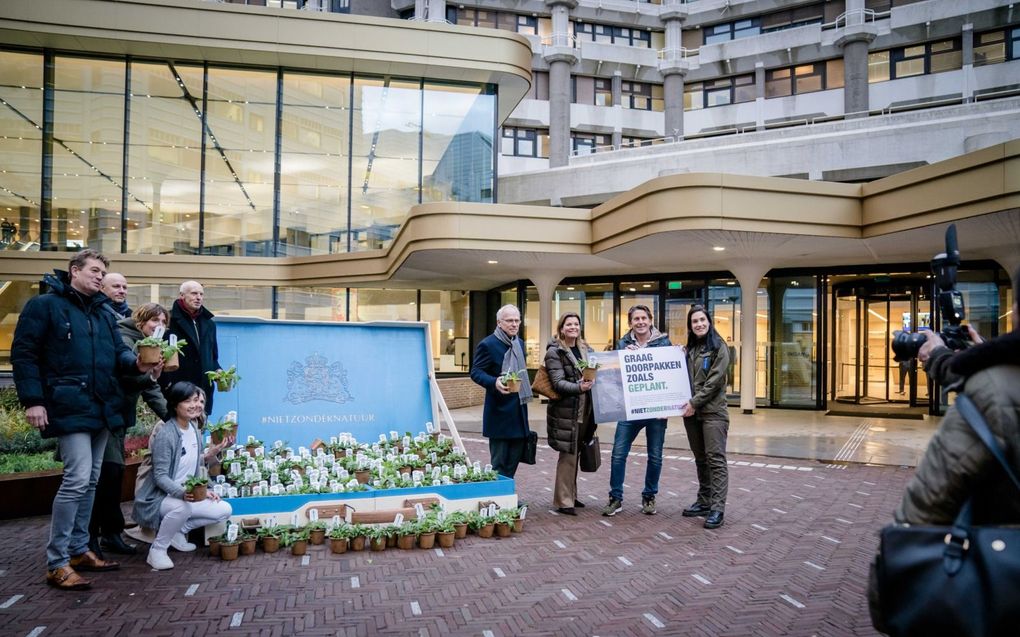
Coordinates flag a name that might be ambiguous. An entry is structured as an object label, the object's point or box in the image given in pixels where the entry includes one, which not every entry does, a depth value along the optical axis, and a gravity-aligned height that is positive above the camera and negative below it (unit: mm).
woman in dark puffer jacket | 6238 -714
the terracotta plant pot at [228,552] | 4977 -1652
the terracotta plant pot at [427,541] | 5324 -1661
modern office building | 14859 +3939
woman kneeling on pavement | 4887 -1184
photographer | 1944 -349
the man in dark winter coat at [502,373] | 6150 -390
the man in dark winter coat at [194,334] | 5992 -44
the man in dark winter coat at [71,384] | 4219 -362
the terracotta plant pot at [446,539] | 5355 -1659
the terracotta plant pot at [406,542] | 5332 -1672
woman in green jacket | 6059 -748
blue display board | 7156 -552
